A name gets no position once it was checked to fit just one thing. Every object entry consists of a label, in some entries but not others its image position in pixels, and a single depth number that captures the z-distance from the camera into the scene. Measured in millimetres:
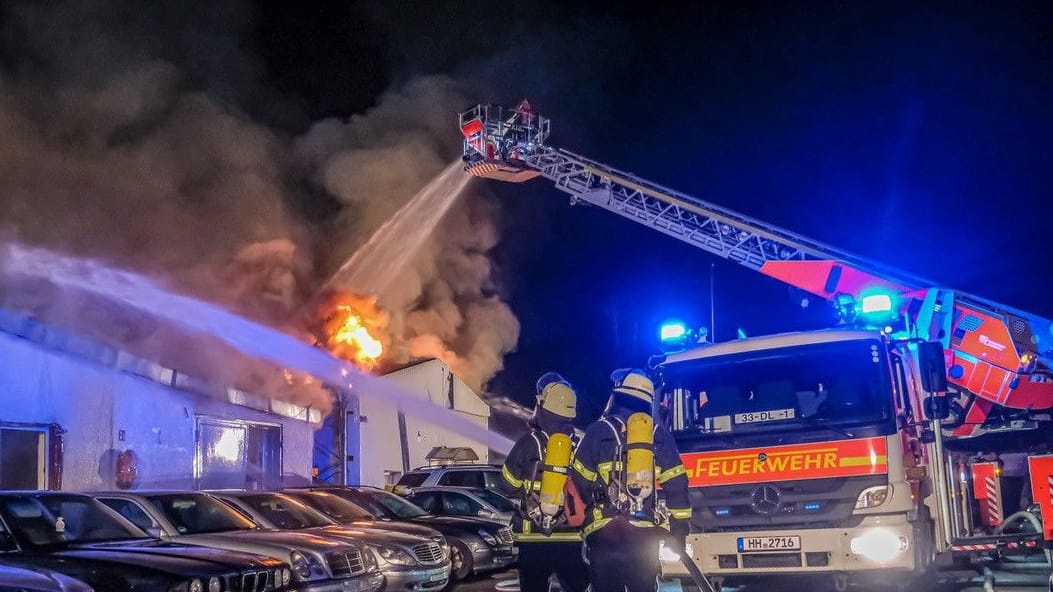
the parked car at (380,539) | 9461
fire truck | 7094
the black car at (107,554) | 6422
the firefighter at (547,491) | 5859
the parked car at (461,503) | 13156
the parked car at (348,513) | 10492
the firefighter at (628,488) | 5582
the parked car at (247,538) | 8039
